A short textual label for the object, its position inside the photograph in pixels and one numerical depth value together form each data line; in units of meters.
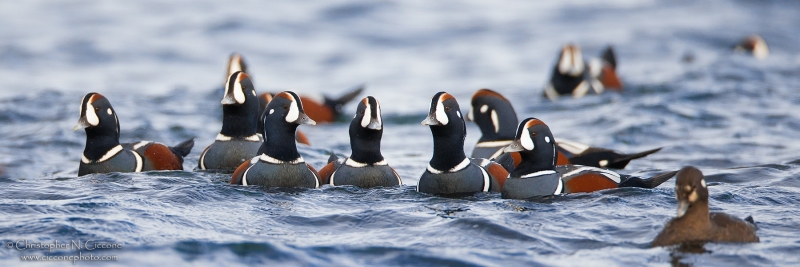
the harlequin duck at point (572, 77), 34.55
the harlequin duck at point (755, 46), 43.53
